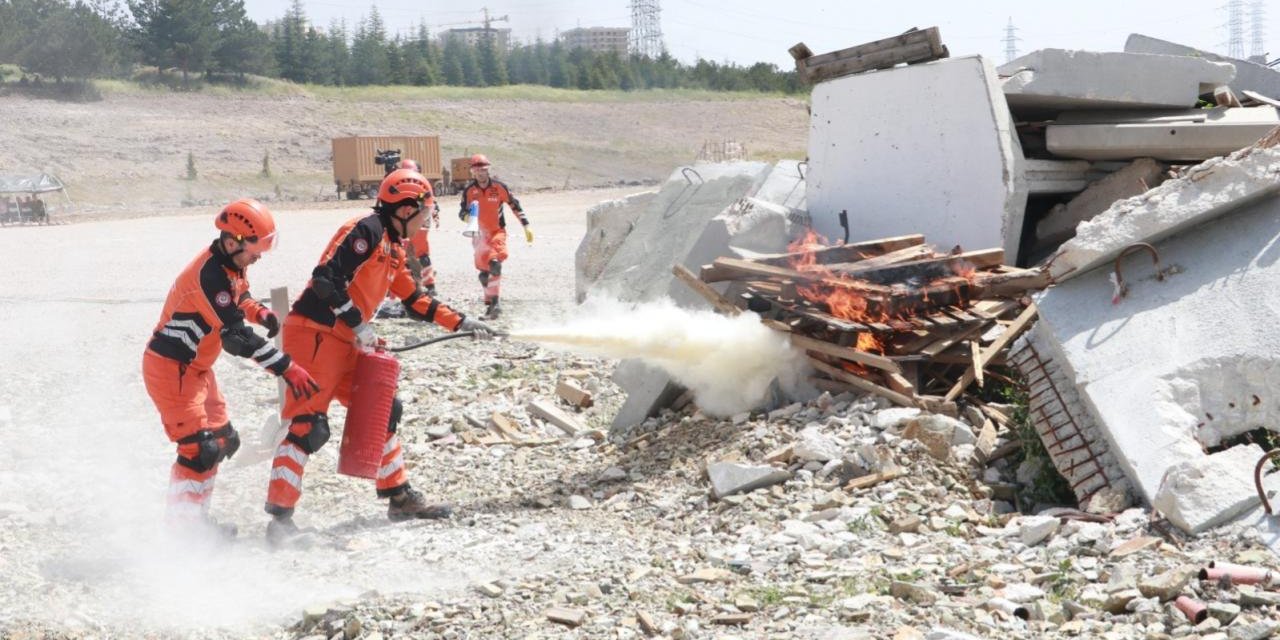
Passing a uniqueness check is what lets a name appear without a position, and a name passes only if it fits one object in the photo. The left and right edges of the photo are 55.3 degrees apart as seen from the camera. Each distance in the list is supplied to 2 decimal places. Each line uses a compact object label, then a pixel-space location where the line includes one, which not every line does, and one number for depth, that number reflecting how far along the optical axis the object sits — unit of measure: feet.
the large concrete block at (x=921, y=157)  30.66
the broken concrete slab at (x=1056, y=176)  31.07
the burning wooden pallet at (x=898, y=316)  24.02
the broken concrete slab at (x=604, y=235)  43.55
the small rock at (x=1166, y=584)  15.31
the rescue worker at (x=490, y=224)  43.88
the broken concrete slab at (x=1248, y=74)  39.55
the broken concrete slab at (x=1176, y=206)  21.52
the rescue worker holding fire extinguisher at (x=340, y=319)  21.22
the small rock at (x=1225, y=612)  14.70
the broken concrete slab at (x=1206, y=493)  17.34
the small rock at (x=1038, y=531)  17.99
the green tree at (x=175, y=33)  186.70
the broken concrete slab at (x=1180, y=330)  19.12
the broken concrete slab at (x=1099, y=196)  30.01
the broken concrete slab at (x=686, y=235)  27.53
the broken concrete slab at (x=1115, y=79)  31.04
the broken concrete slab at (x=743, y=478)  21.35
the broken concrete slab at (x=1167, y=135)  29.32
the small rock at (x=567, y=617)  15.89
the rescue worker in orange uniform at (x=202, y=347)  19.99
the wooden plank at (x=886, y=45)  32.94
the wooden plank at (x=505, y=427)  27.99
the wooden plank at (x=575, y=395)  30.42
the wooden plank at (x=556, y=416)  28.48
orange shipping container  127.13
